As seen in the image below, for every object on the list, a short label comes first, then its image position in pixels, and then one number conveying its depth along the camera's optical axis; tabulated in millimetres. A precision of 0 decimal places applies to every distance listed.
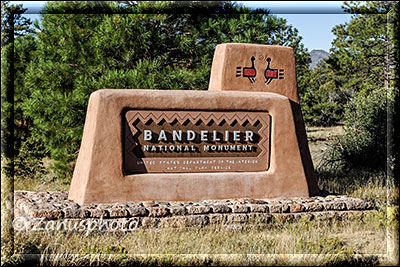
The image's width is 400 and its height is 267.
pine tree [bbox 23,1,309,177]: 11891
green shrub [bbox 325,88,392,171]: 13344
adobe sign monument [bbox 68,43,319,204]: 7836
